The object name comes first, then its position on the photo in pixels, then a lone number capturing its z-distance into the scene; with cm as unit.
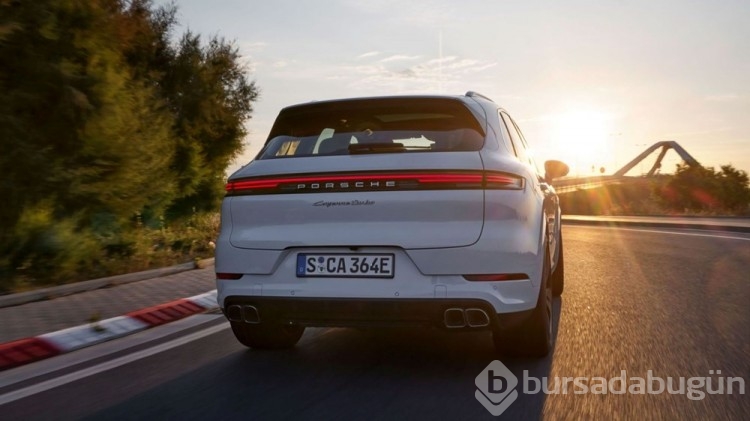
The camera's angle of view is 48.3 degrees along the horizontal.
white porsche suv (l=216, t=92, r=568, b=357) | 462
